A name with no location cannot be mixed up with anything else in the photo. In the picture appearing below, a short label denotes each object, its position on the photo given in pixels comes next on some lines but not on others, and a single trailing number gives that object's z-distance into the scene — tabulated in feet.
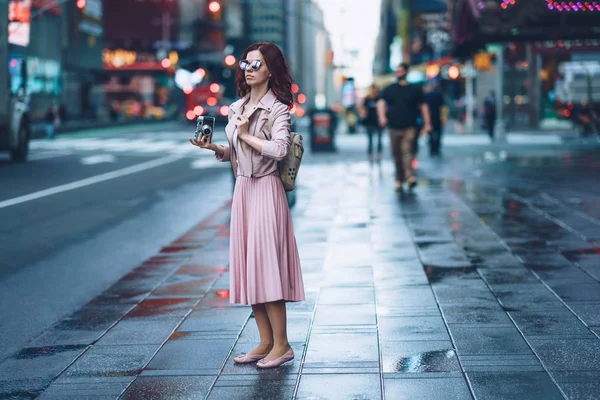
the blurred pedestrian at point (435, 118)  89.30
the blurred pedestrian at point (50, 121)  145.18
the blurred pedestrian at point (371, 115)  89.97
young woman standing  19.02
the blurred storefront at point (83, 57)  259.39
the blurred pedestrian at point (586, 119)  117.91
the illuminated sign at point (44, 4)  211.70
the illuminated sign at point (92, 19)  274.16
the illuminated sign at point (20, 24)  183.93
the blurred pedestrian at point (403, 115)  53.93
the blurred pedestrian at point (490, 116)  118.32
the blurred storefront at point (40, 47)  194.80
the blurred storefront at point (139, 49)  380.99
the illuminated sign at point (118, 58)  379.55
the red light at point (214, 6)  109.91
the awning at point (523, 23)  59.09
